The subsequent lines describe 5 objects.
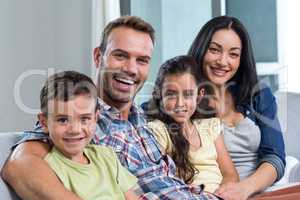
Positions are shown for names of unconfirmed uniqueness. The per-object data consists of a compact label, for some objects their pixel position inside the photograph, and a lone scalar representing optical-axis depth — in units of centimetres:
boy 152
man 167
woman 201
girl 182
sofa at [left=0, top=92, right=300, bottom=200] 246
